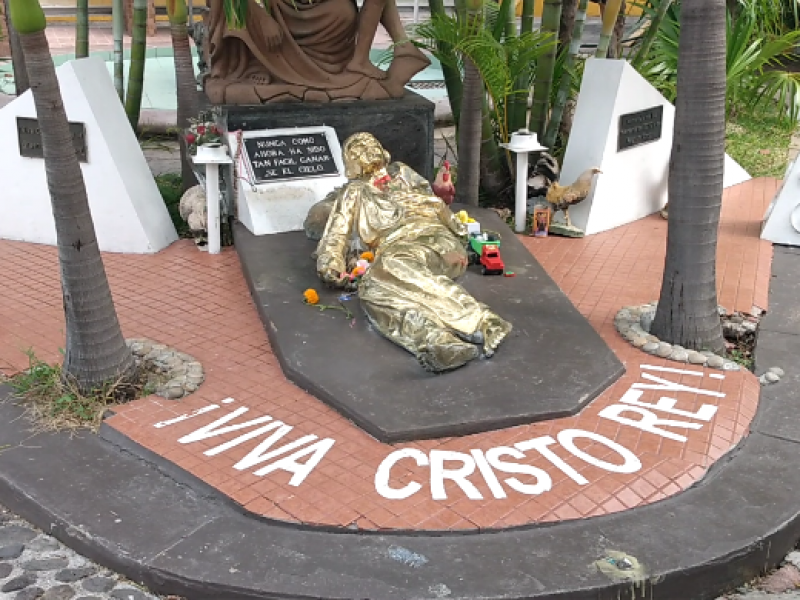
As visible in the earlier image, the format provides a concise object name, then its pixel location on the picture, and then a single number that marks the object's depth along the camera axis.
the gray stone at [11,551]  4.02
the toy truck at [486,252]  6.37
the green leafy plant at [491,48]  7.09
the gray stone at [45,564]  3.94
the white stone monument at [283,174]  7.25
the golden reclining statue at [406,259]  5.14
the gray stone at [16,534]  4.13
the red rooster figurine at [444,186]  6.95
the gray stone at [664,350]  5.51
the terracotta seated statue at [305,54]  7.55
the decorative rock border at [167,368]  5.09
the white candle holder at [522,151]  7.88
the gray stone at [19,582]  3.81
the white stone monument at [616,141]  7.92
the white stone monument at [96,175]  7.27
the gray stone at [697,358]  5.41
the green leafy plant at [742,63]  10.34
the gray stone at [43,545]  4.06
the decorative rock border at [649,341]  5.41
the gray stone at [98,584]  3.79
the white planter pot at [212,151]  7.14
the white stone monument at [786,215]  7.63
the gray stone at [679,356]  5.46
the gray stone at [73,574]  3.87
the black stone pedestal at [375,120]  7.53
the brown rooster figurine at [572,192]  7.77
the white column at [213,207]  7.23
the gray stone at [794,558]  4.05
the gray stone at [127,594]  3.73
